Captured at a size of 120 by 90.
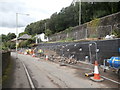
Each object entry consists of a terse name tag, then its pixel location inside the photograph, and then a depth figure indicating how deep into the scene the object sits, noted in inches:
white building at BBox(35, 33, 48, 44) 1596.5
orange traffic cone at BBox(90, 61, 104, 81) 209.9
